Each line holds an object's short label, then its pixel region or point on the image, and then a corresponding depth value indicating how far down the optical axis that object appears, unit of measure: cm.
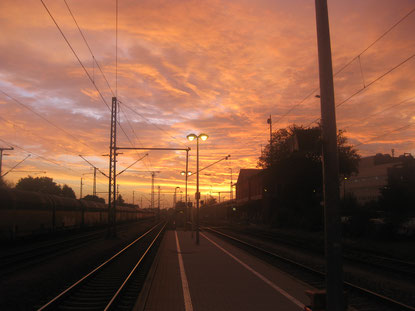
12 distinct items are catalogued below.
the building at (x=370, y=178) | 7007
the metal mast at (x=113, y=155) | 2891
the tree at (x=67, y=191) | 11473
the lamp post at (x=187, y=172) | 3371
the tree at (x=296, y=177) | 4928
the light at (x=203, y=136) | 2423
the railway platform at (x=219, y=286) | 894
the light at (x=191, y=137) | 2475
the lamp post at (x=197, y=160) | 2434
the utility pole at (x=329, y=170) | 521
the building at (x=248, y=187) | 7949
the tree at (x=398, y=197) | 3325
